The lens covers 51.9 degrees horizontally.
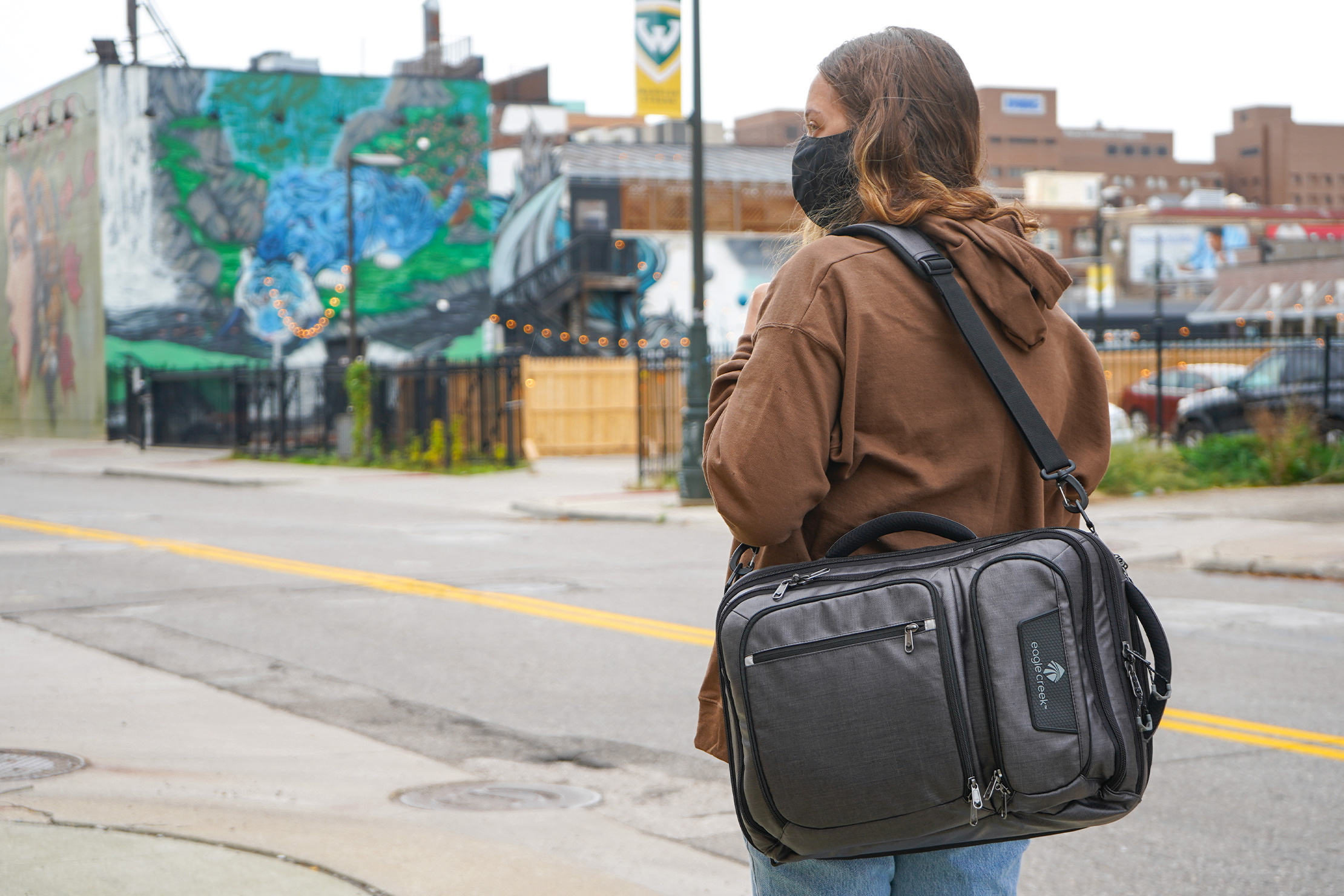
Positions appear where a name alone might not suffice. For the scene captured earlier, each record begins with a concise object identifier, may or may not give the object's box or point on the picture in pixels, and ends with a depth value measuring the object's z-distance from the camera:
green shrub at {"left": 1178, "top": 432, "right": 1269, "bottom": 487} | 18.62
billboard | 85.94
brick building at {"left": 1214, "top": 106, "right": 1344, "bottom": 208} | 122.50
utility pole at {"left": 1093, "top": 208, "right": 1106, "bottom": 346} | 36.88
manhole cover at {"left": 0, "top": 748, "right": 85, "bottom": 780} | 5.11
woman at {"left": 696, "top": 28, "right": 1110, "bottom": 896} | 1.90
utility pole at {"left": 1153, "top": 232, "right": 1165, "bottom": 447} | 20.88
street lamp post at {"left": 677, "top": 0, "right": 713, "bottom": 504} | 17.48
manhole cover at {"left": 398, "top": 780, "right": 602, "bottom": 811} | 5.02
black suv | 20.41
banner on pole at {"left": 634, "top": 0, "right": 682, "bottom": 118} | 16.81
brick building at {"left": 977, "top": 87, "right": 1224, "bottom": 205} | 121.31
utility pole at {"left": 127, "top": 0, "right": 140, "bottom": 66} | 40.94
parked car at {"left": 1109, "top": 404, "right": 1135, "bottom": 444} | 19.41
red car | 27.44
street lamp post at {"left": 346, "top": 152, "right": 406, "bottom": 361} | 27.58
